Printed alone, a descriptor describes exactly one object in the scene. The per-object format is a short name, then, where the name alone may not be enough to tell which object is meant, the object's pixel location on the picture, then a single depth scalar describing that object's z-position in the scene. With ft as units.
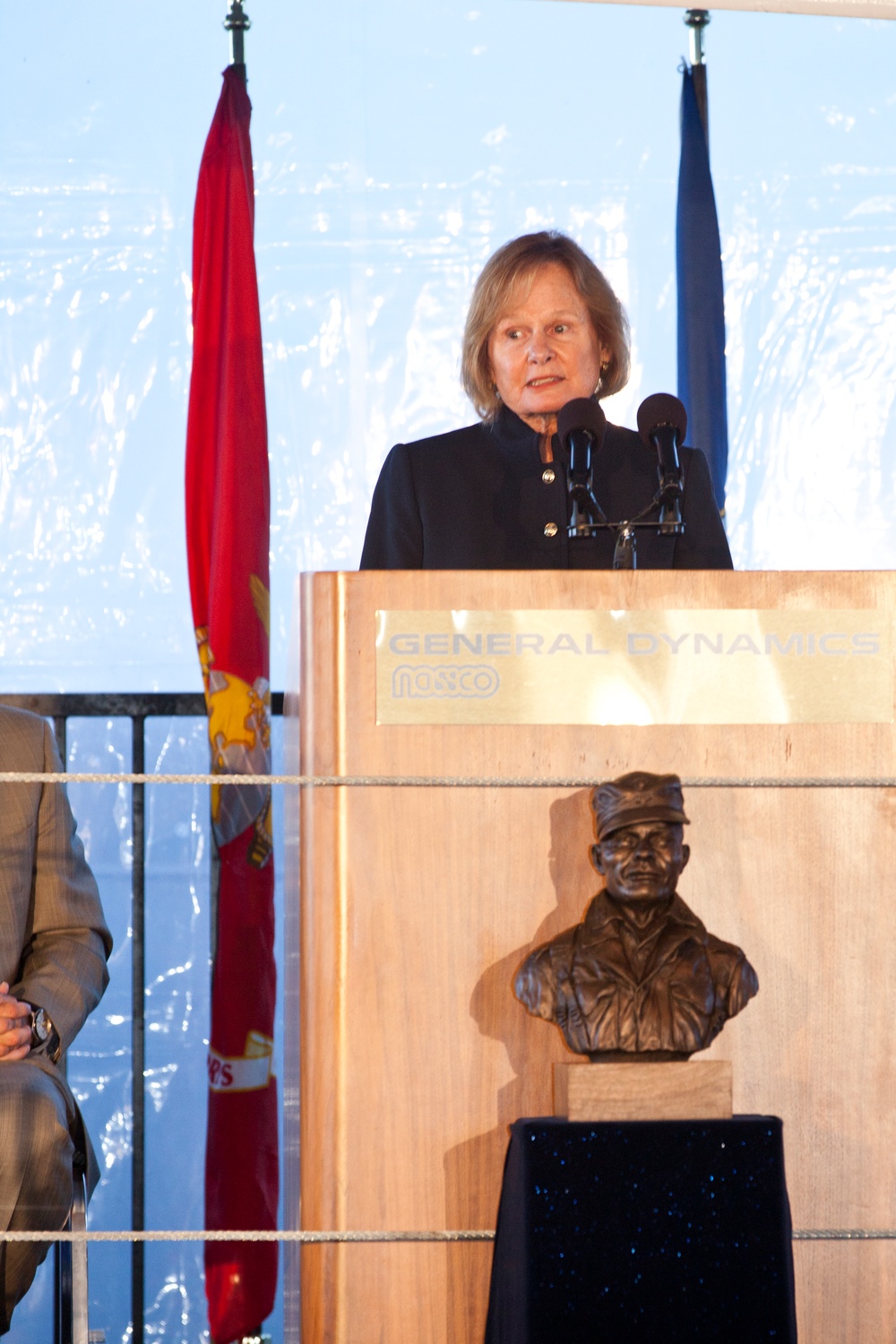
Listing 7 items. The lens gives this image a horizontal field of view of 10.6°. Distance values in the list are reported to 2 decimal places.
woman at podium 21.30
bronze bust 18.57
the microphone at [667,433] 19.50
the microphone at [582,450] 19.53
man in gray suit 19.67
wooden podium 18.74
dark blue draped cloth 18.32
